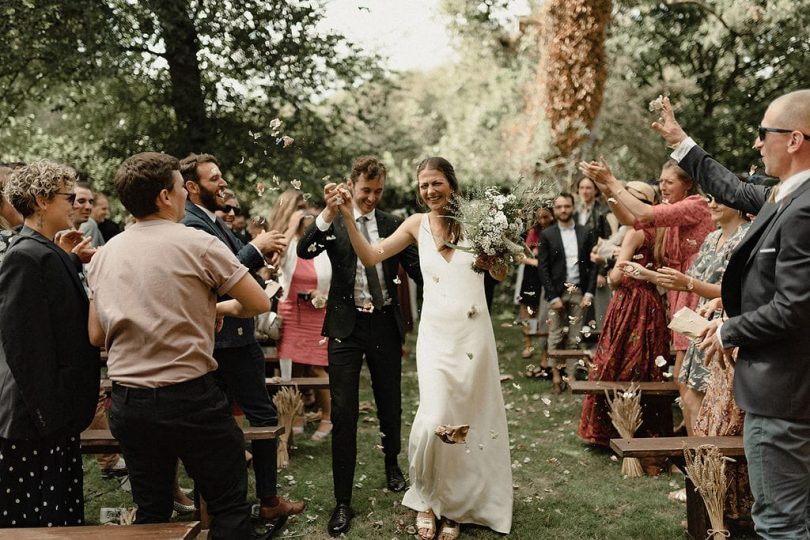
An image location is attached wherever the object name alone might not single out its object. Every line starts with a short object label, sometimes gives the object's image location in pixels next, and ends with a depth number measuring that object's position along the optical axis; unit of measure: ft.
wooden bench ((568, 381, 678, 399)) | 18.40
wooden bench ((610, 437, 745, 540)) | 13.06
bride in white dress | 13.89
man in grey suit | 8.87
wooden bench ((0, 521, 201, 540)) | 9.70
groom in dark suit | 14.96
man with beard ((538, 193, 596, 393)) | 27.73
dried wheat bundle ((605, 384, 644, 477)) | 17.95
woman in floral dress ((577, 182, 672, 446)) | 19.33
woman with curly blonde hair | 10.57
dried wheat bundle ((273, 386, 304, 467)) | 19.34
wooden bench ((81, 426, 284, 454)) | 14.16
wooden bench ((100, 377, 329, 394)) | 19.85
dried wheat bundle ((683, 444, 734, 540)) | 12.57
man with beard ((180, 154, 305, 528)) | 13.87
